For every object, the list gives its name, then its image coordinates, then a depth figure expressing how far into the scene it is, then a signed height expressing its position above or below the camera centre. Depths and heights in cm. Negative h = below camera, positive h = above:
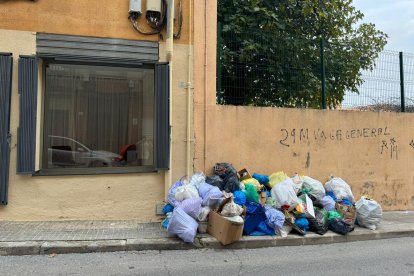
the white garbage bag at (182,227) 587 -131
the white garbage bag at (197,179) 686 -69
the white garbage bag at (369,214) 723 -134
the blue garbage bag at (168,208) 682 -119
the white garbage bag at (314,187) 749 -88
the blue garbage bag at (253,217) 643 -125
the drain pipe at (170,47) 719 +175
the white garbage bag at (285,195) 680 -95
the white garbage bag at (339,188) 778 -94
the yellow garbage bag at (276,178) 755 -71
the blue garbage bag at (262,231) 646 -149
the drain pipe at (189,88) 736 +101
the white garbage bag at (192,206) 616 -104
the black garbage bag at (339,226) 675 -146
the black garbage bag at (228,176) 699 -64
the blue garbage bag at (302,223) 664 -139
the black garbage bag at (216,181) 702 -73
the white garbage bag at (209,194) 641 -88
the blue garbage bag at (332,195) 783 -107
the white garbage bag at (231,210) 613 -108
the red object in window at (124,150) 747 -19
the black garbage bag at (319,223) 671 -141
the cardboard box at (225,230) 587 -136
